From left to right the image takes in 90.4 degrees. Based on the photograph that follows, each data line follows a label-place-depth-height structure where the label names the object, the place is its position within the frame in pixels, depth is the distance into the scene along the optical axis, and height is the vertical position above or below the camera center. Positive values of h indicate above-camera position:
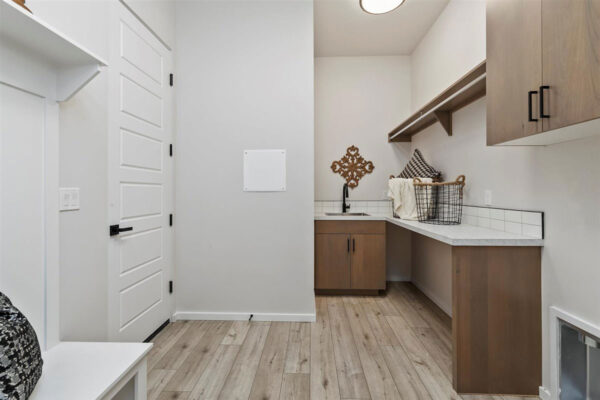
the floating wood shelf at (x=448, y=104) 1.97 +0.80
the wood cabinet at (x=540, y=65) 1.02 +0.55
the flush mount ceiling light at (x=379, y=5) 2.39 +1.58
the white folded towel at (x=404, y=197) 2.84 +0.02
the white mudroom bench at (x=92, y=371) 0.99 -0.64
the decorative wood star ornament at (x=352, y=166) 3.85 +0.43
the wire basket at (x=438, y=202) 2.54 -0.03
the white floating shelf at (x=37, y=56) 1.02 +0.60
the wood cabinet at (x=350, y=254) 3.23 -0.60
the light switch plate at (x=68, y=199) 1.48 +0.00
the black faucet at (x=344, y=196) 3.78 +0.04
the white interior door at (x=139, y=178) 1.91 +0.15
